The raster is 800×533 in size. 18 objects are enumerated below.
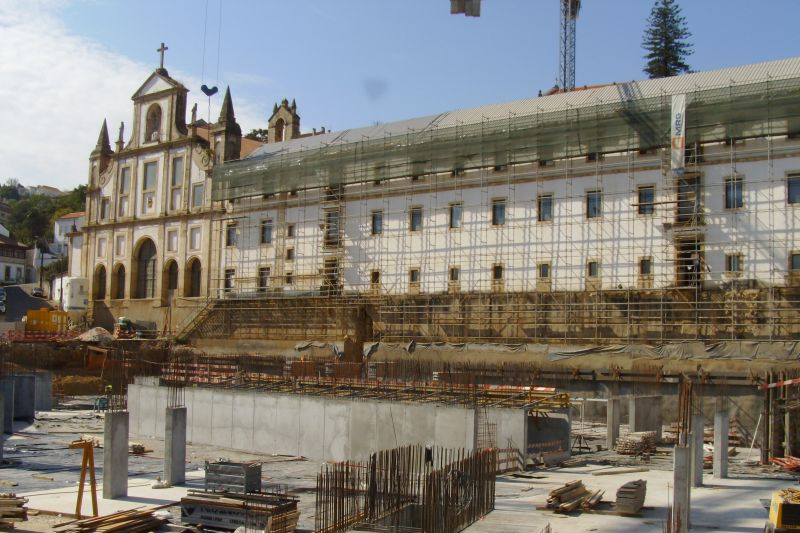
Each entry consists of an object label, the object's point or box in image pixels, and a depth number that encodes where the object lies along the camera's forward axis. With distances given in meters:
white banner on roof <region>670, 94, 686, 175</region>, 39.56
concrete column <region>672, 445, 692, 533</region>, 15.65
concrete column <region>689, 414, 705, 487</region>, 20.92
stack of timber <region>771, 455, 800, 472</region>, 23.36
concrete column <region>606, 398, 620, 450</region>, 28.27
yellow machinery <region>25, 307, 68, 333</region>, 61.97
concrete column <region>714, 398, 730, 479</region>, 22.28
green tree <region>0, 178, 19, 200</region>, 178.68
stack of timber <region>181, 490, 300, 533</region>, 15.40
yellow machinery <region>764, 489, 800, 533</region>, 13.93
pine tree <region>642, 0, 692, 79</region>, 79.56
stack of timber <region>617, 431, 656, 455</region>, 26.39
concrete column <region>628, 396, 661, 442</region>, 30.09
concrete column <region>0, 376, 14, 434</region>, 30.02
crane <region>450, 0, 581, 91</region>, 76.44
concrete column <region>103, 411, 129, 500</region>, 19.17
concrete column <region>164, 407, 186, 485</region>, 20.66
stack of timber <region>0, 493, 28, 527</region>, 16.00
